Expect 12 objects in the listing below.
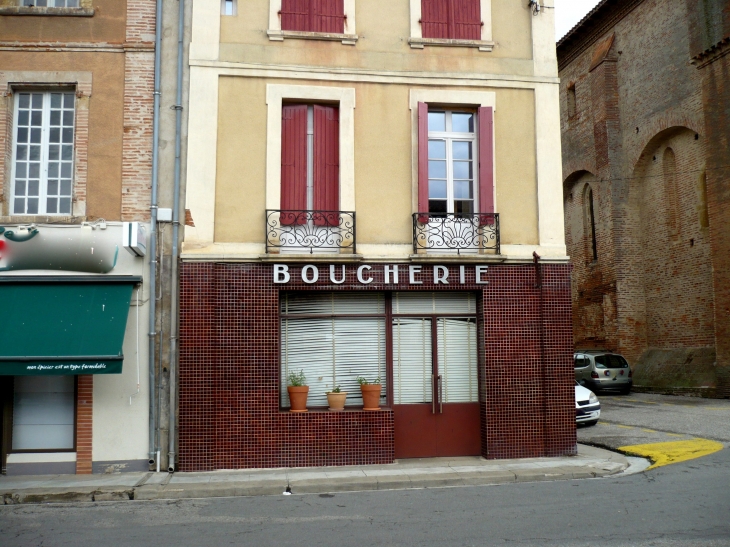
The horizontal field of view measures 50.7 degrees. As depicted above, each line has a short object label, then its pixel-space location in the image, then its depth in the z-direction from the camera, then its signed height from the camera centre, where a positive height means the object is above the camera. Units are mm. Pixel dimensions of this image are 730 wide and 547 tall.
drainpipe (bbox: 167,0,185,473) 11648 +1397
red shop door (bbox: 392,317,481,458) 12570 -576
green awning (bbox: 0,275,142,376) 10797 +474
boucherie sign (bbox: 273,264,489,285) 12094 +1262
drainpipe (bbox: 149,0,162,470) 11586 +1697
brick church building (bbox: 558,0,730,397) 24750 +6227
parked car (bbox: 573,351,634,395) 26516 -773
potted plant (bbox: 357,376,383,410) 12164 -662
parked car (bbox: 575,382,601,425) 16188 -1238
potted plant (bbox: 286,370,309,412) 12008 -671
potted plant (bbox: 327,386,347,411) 12109 -729
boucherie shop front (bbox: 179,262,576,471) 11773 -69
